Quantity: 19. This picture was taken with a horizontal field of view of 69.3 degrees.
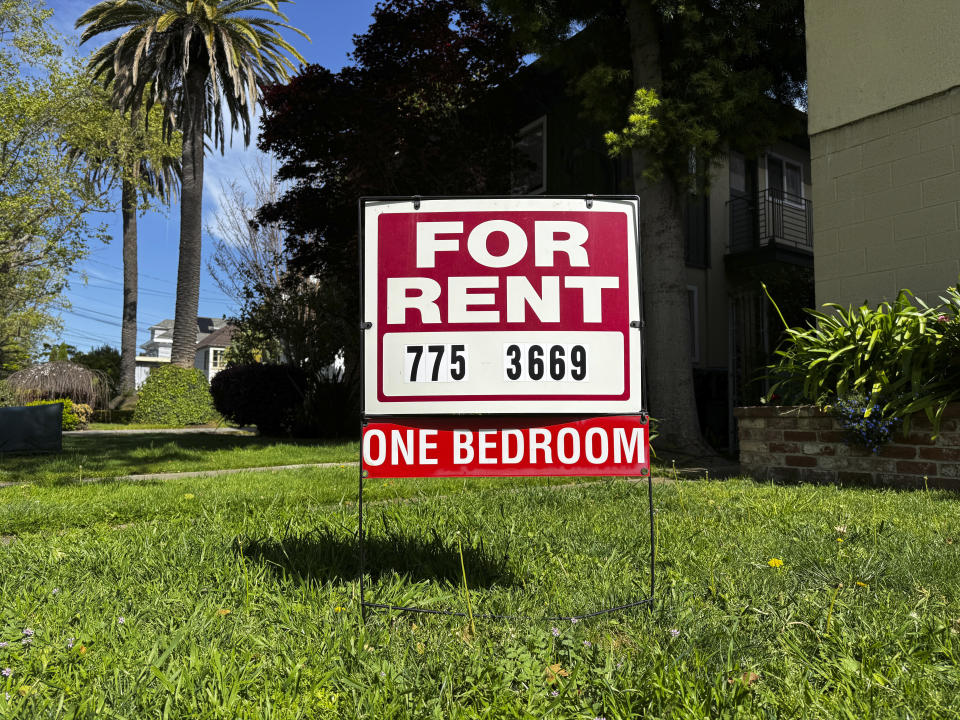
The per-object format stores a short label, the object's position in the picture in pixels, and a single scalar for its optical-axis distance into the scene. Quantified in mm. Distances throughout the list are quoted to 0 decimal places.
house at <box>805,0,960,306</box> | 6434
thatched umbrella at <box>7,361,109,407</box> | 18812
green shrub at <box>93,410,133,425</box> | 21359
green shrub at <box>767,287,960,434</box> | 5051
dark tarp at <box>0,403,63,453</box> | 9000
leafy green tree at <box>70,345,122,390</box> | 30703
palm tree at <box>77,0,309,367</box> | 18938
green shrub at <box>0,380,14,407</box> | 17891
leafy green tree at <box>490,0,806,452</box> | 8531
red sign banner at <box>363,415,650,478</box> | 2400
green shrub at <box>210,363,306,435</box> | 12938
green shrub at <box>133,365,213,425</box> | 18516
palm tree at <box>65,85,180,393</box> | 22578
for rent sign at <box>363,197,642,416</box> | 2414
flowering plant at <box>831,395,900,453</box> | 5117
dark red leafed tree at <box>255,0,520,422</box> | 12062
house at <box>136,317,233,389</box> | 57844
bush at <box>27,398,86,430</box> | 17516
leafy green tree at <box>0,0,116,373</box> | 18500
